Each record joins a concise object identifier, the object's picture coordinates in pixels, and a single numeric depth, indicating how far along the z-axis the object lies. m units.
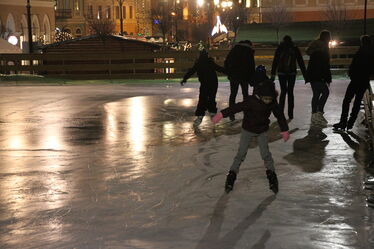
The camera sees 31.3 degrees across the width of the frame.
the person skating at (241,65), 12.36
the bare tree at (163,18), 73.06
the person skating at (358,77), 10.85
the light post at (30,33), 35.10
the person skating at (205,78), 12.31
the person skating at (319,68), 12.25
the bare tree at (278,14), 65.86
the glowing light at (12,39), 43.12
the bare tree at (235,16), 70.94
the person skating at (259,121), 6.79
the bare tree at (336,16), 48.47
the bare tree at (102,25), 70.44
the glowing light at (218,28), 49.65
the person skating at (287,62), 12.65
